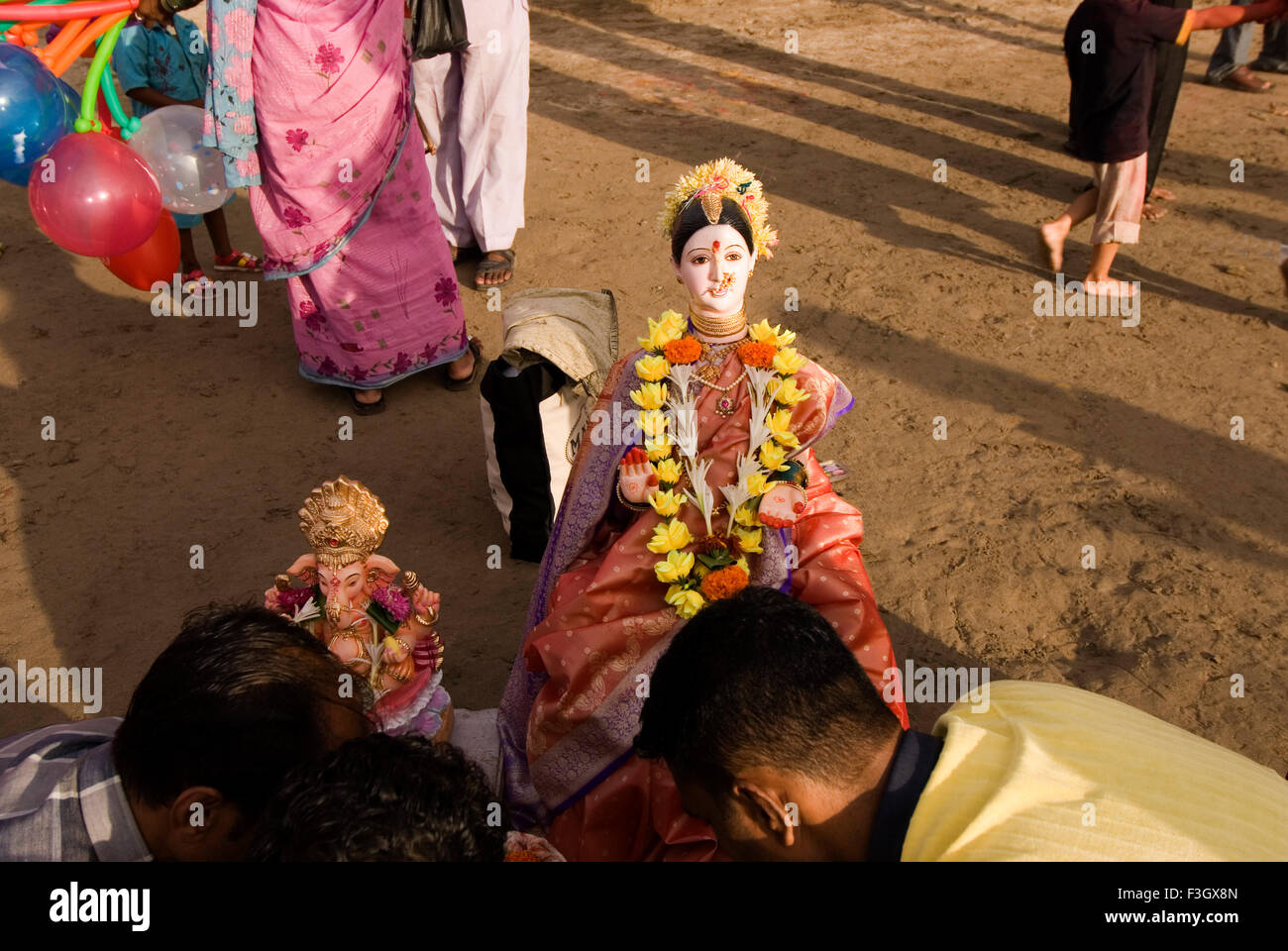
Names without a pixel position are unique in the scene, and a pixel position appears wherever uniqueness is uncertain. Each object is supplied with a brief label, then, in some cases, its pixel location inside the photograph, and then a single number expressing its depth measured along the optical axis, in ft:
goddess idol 10.42
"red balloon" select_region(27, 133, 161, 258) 13.03
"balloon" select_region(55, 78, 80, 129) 14.14
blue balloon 12.88
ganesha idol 10.59
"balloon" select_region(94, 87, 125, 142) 15.39
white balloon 15.43
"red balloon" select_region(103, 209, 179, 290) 15.83
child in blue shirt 19.69
